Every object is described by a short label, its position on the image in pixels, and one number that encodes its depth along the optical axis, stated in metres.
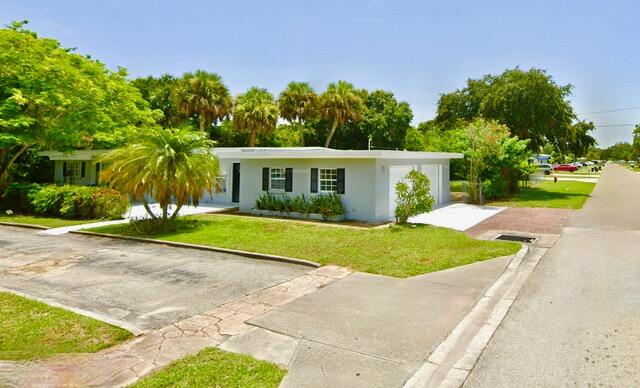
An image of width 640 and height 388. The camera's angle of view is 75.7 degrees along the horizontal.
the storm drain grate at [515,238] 13.03
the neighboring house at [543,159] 77.57
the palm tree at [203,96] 34.72
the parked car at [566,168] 71.18
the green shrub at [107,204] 17.59
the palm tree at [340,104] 39.44
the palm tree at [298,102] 39.97
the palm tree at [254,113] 36.31
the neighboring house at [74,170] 25.86
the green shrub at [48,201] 18.06
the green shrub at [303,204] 16.97
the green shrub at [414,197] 15.07
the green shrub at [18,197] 19.48
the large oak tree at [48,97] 19.33
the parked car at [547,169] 60.11
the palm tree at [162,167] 13.45
